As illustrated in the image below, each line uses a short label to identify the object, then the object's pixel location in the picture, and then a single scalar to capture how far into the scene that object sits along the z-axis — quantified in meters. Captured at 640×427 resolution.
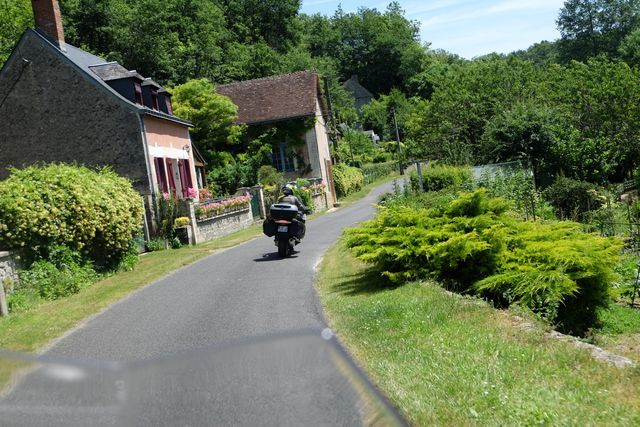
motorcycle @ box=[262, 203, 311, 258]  16.25
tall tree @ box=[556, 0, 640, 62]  95.75
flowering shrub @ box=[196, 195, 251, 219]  24.95
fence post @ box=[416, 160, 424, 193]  21.18
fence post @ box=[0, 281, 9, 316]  11.99
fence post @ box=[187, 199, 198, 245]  23.76
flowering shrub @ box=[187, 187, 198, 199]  29.55
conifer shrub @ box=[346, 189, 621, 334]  9.04
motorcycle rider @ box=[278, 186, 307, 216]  17.31
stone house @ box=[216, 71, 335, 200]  40.72
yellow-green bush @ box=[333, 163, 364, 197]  45.38
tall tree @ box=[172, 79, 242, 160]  36.78
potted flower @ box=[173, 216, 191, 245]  23.42
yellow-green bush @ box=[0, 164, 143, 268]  14.05
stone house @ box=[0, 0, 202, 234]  24.45
